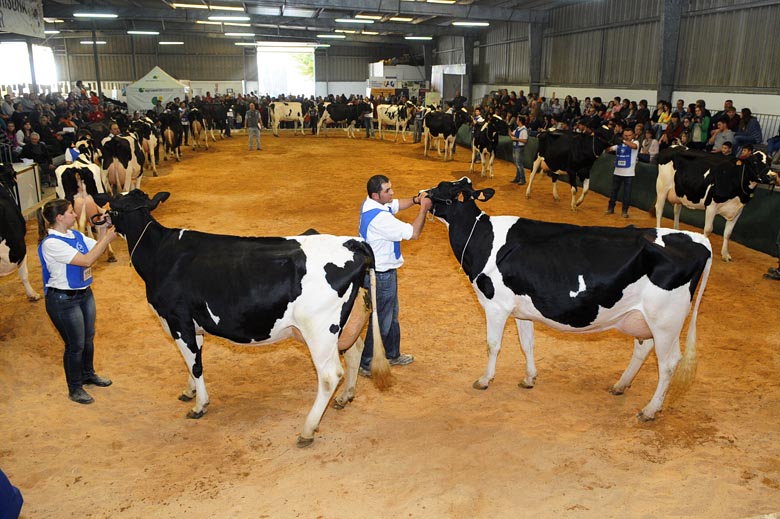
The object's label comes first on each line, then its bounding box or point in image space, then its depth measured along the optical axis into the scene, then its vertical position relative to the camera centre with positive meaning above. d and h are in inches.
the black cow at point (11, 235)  260.1 -53.7
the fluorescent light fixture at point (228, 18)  1014.4 +160.3
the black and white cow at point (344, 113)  1146.7 -1.3
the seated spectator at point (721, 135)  518.1 -19.3
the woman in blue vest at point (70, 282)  182.5 -52.8
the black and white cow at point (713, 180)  357.1 -41.3
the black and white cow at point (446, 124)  782.5 -15.2
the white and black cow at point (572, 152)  498.0 -33.6
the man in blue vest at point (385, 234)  190.4 -38.3
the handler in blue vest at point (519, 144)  593.0 -31.5
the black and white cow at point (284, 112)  1148.9 +0.7
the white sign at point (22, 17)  589.9 +100.1
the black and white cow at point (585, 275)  178.1 -49.1
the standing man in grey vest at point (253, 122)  867.3 -14.0
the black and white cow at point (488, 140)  651.0 -29.7
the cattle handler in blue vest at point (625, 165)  449.1 -39.8
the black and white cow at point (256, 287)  169.5 -49.6
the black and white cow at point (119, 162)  472.4 -39.5
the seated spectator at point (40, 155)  542.9 -38.3
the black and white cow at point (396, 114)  1066.1 -2.9
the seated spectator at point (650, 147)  500.4 -28.6
